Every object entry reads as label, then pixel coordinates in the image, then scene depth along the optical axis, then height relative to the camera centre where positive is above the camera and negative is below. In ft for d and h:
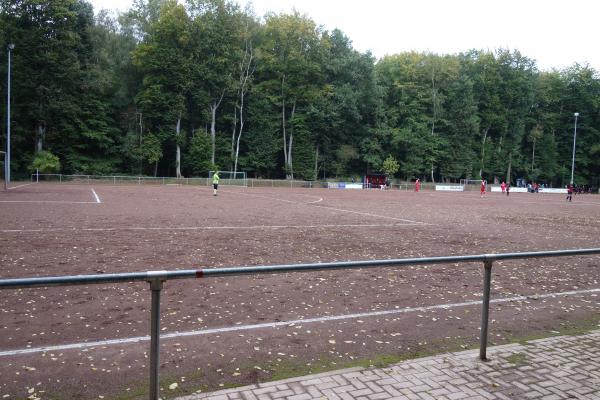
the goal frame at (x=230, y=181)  197.16 -5.14
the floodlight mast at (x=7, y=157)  120.01 +0.46
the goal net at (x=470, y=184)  249.14 -3.16
